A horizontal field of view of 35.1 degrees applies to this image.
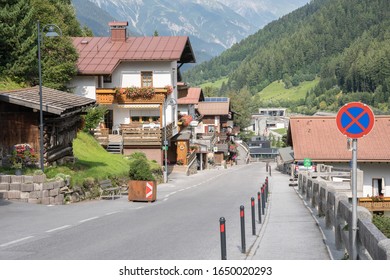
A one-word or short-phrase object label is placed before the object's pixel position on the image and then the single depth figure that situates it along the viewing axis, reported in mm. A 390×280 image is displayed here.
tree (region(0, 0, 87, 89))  36156
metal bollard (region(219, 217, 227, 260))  10203
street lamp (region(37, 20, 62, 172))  23656
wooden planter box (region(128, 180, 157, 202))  26047
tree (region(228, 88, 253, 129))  138750
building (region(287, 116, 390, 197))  44438
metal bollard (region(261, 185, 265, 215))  20416
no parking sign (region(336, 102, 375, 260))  9141
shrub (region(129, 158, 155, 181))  27828
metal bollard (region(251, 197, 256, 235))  14934
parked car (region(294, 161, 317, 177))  43025
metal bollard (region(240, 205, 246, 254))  12234
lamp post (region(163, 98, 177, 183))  42816
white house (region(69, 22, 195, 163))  47344
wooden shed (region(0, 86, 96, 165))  24578
